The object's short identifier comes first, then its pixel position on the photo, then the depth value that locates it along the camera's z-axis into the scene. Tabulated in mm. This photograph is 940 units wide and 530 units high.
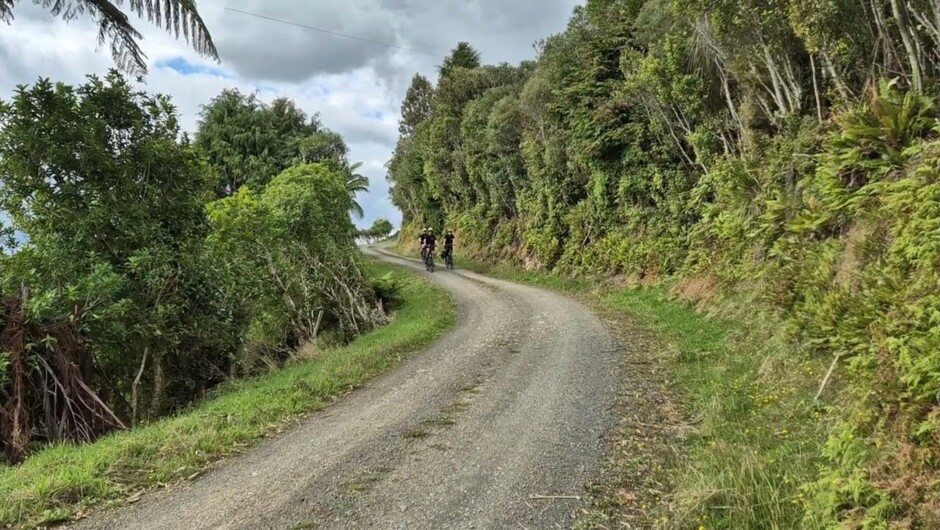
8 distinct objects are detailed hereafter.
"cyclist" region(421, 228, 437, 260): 24289
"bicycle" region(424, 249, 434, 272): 24125
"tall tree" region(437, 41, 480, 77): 36562
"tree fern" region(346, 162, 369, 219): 35062
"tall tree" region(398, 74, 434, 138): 39938
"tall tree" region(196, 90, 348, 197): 30047
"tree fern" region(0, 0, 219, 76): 8305
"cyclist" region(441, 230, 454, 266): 25234
